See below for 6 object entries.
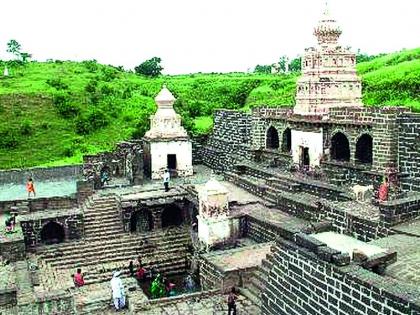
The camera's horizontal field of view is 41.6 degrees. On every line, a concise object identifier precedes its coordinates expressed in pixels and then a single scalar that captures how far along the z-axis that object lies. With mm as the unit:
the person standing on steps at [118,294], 12776
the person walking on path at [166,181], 20880
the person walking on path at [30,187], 20609
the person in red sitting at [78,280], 15320
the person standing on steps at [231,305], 11648
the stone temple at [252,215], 9867
